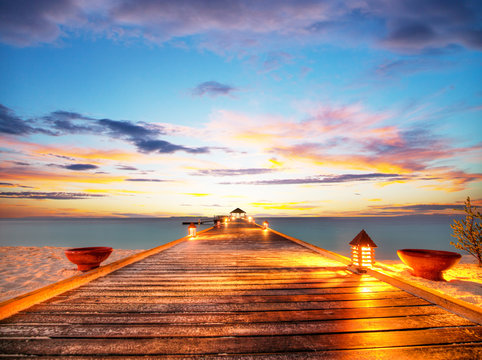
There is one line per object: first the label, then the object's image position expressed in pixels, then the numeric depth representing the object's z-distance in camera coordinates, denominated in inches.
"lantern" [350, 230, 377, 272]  191.6
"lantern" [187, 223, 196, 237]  464.6
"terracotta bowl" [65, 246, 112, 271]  202.4
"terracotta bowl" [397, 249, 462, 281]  217.0
